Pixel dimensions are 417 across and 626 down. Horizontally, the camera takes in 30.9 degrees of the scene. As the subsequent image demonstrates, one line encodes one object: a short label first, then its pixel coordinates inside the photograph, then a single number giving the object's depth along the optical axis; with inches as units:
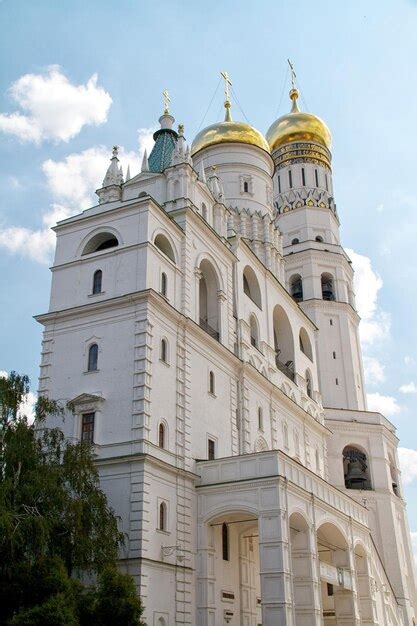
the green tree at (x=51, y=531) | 726.5
